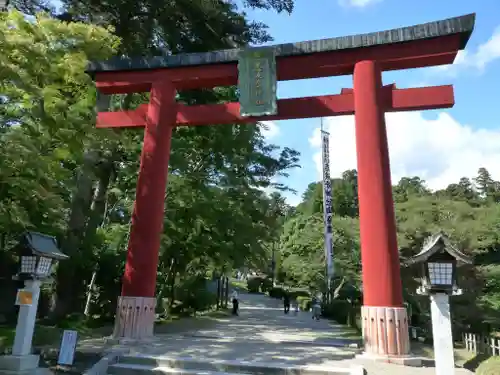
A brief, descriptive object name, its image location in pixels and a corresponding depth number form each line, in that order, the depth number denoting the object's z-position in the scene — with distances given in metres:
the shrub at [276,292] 45.51
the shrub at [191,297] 23.14
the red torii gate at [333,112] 8.72
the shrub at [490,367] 6.30
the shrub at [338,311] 21.94
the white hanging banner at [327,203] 25.20
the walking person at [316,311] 23.56
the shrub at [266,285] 55.38
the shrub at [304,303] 35.22
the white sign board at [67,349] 7.36
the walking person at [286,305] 27.93
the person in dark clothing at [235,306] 24.80
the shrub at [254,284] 55.25
